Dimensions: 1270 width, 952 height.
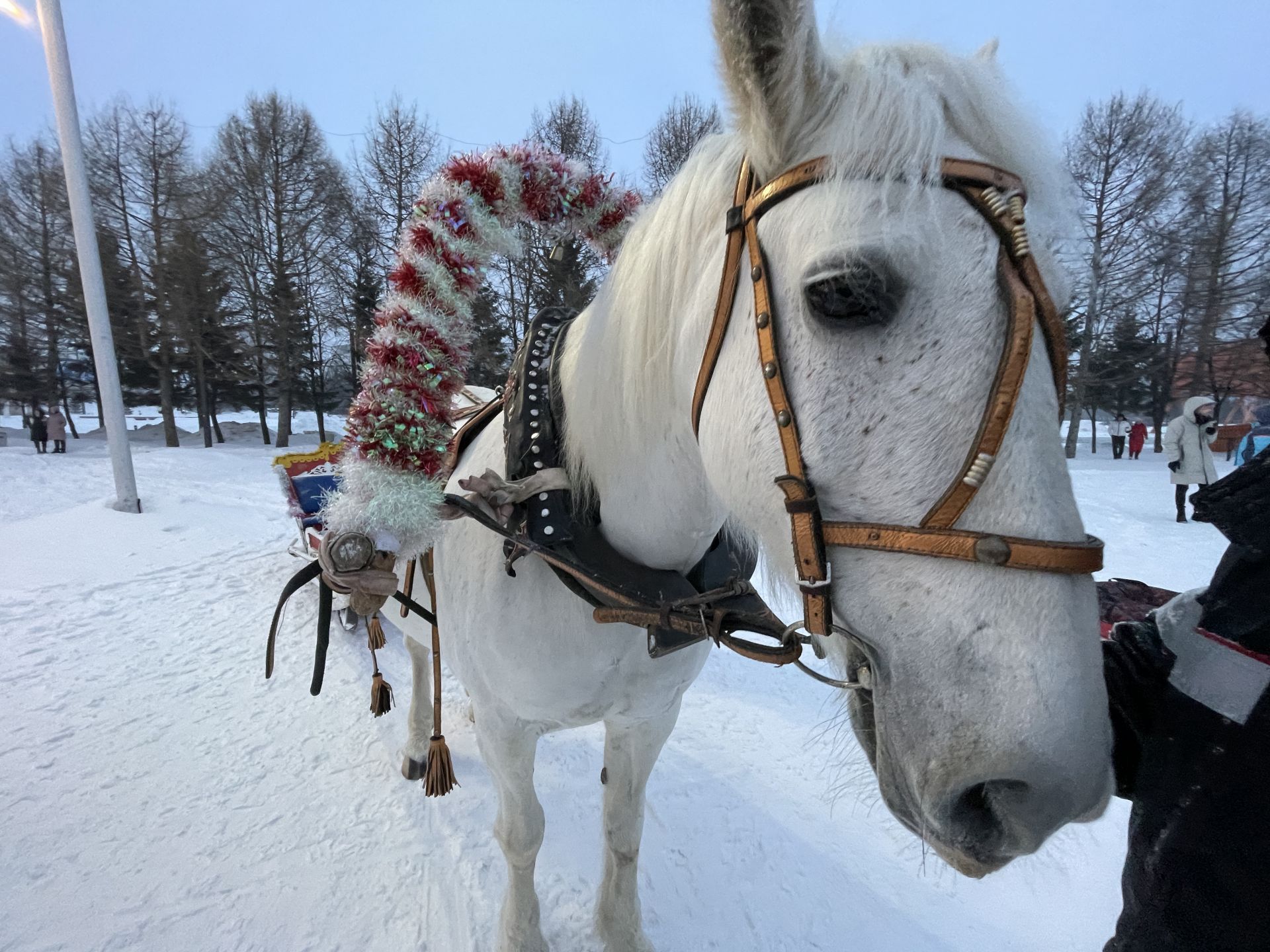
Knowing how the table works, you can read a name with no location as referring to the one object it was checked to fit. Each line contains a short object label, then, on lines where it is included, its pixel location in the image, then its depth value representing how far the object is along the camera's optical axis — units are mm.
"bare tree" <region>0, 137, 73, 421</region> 18547
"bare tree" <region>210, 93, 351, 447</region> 18125
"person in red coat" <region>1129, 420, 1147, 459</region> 18656
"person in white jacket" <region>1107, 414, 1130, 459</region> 19281
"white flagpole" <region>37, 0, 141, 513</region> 7141
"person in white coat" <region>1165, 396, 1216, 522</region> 8406
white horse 760
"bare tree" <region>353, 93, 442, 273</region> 16234
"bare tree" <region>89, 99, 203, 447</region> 18250
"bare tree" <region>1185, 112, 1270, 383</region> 13875
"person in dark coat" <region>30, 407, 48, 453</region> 16672
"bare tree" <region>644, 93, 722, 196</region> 14238
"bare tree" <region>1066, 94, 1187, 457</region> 13742
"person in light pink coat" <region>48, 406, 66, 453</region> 16453
